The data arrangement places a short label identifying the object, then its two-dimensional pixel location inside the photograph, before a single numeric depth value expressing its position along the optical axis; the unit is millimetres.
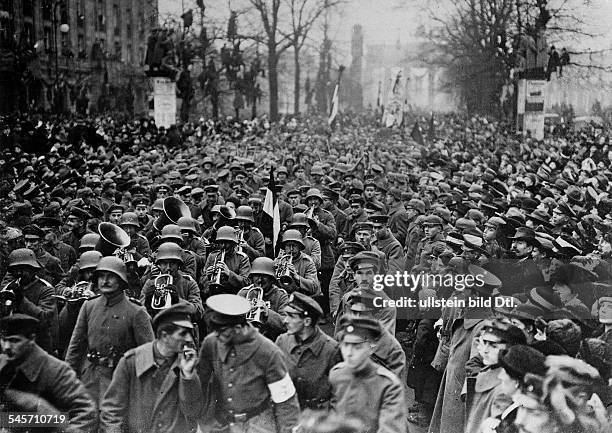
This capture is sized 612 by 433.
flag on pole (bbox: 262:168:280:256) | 9055
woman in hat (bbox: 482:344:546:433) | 5090
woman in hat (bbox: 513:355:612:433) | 5082
